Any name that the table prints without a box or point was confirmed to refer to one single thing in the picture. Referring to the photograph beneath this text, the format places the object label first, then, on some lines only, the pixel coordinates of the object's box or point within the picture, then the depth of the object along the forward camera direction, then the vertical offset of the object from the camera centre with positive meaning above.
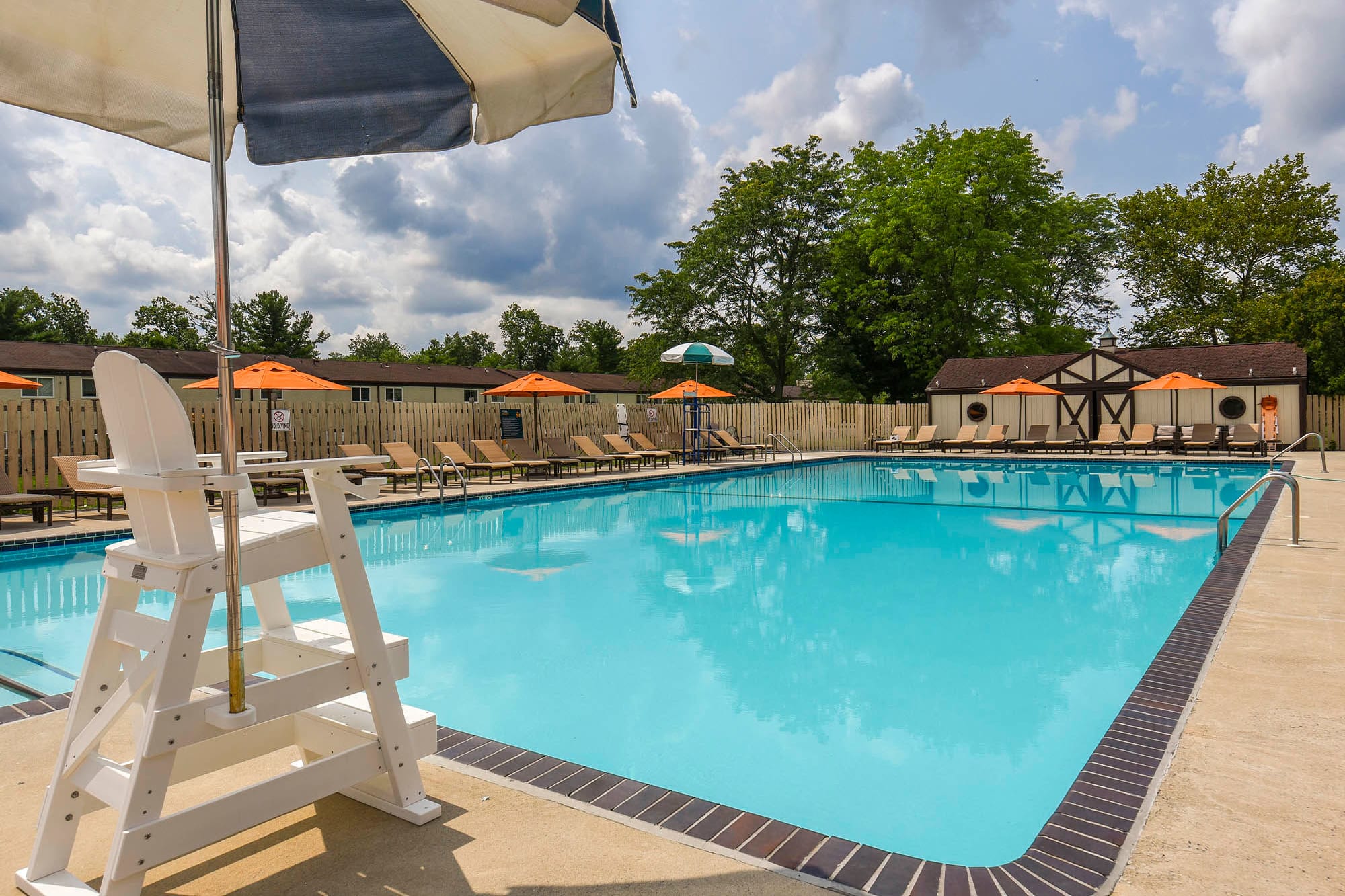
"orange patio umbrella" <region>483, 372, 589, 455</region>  15.81 +0.99
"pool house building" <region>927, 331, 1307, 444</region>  22.11 +1.09
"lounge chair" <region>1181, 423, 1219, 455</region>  20.41 -0.41
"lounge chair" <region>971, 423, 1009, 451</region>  23.30 -0.33
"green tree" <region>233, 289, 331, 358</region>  45.12 +6.66
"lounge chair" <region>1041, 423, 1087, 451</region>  22.65 -0.40
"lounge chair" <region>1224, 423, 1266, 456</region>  19.62 -0.45
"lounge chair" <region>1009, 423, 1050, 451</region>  22.95 -0.35
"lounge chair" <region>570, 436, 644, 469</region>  16.66 -0.24
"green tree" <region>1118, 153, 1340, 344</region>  31.06 +7.02
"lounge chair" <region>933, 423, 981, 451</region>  23.78 -0.36
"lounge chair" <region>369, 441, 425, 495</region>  13.59 -0.29
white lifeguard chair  1.79 -0.58
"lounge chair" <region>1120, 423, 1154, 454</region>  21.39 -0.37
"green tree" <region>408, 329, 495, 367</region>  71.12 +8.13
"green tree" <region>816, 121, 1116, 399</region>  30.09 +6.46
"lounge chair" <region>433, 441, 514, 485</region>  14.27 -0.39
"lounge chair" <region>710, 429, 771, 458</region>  19.64 -0.22
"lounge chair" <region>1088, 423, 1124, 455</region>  21.69 -0.37
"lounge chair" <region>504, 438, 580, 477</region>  16.05 -0.28
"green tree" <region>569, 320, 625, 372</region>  56.84 +6.22
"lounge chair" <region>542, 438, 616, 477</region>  16.41 -0.33
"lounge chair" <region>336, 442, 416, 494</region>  12.90 -0.47
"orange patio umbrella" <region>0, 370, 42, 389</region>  11.13 +0.94
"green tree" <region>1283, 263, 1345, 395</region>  25.48 +3.09
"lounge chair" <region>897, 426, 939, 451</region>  24.22 -0.31
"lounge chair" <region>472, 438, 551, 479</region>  15.09 -0.29
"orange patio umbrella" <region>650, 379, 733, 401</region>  18.59 +1.01
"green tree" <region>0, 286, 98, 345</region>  44.09 +8.09
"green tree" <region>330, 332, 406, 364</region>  72.31 +8.73
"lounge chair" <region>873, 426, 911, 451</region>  24.00 -0.26
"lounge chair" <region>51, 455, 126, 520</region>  9.69 -0.45
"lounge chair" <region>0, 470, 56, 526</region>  9.02 -0.55
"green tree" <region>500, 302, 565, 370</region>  67.25 +8.29
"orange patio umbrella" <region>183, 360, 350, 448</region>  12.02 +0.99
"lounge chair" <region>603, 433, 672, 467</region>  17.34 -0.30
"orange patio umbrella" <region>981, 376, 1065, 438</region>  22.62 +1.06
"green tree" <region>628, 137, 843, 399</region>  32.81 +6.66
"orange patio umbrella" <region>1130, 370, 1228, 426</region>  20.66 +1.04
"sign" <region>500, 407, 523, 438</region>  16.83 +0.33
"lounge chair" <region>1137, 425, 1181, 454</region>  21.03 -0.45
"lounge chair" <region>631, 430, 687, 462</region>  18.64 -0.14
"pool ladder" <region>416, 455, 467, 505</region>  11.88 -0.49
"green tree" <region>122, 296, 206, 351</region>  56.53 +8.89
